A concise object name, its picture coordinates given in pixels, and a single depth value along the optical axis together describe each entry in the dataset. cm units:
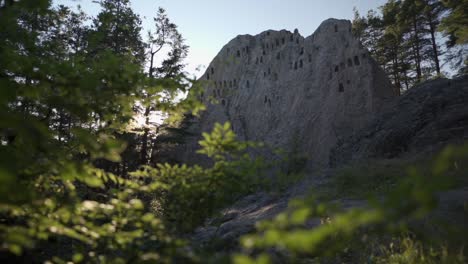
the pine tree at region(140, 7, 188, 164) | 2607
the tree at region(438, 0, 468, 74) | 1839
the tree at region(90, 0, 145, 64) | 2295
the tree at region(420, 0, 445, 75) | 2861
